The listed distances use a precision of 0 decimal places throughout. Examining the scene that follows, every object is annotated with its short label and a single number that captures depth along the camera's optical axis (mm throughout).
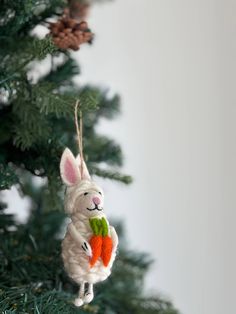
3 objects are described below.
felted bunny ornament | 379
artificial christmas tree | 426
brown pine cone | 449
